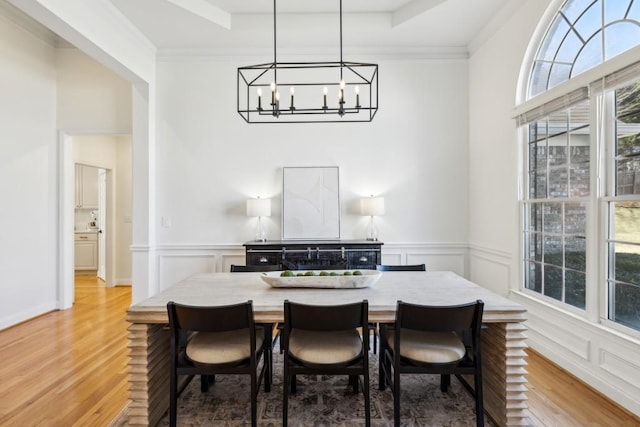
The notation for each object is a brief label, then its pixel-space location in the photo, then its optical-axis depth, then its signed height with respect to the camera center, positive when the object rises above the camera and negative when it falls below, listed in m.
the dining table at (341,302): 1.72 -0.58
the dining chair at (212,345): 1.63 -0.74
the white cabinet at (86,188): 6.62 +0.54
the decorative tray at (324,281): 2.08 -0.44
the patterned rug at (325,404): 1.93 -1.25
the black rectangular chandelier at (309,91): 4.05 +1.56
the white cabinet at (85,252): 6.45 -0.77
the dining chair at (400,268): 2.74 -0.47
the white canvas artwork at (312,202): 4.04 +0.14
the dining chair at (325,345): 1.63 -0.74
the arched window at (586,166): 2.07 +0.36
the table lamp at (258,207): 3.78 +0.08
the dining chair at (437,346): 1.61 -0.73
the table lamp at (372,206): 3.79 +0.08
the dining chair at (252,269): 2.78 -0.48
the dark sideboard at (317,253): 3.64 -0.45
